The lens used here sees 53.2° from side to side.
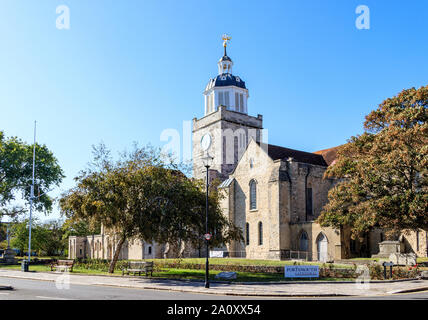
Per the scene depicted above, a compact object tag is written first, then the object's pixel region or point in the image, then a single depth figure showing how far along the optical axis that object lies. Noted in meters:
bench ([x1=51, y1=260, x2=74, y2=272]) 30.10
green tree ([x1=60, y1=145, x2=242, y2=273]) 25.00
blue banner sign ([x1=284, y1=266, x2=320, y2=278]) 22.91
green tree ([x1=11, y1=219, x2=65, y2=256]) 68.44
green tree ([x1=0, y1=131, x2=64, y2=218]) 51.53
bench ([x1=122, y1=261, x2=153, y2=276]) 25.94
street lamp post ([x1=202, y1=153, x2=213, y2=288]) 20.56
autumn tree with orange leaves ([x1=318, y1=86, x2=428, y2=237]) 25.89
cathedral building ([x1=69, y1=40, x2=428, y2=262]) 39.41
